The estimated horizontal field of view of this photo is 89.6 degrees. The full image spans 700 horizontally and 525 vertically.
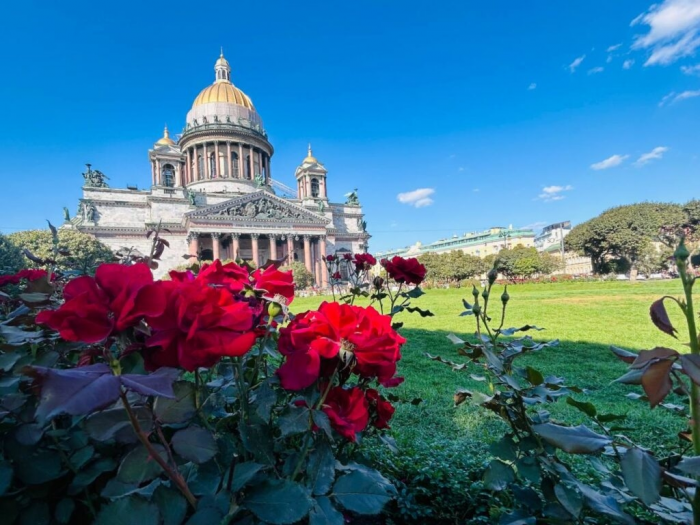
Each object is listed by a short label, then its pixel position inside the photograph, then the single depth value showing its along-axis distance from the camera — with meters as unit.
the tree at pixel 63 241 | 21.78
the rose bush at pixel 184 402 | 0.58
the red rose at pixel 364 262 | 2.50
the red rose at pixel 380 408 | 1.10
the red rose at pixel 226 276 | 0.88
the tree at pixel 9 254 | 14.60
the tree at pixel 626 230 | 28.66
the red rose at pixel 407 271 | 1.82
